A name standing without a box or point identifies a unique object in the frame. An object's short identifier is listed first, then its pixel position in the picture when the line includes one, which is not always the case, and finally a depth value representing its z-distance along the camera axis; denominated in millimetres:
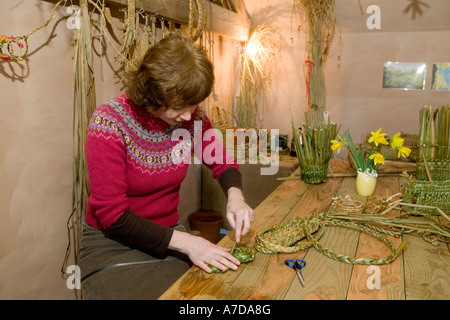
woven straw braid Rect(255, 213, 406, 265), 1084
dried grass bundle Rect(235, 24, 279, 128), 3262
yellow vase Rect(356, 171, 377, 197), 1736
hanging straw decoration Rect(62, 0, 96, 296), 1737
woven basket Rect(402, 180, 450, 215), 1421
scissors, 1027
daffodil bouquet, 1646
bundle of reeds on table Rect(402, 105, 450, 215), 1832
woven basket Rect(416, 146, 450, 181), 1819
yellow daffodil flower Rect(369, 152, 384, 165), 1671
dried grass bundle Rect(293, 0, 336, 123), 3000
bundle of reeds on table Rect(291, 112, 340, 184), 1895
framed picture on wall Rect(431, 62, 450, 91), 2930
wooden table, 921
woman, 1229
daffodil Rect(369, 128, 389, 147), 1662
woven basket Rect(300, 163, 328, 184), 1927
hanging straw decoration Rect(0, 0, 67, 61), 1454
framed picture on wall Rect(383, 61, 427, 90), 3002
